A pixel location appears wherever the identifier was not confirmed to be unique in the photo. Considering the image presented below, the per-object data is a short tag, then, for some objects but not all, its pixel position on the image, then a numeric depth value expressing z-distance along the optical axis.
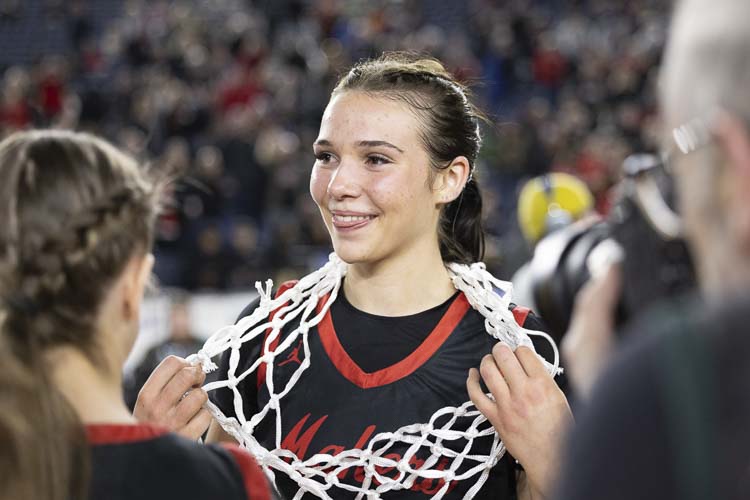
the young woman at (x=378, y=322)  2.35
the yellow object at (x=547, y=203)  6.18
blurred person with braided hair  1.43
